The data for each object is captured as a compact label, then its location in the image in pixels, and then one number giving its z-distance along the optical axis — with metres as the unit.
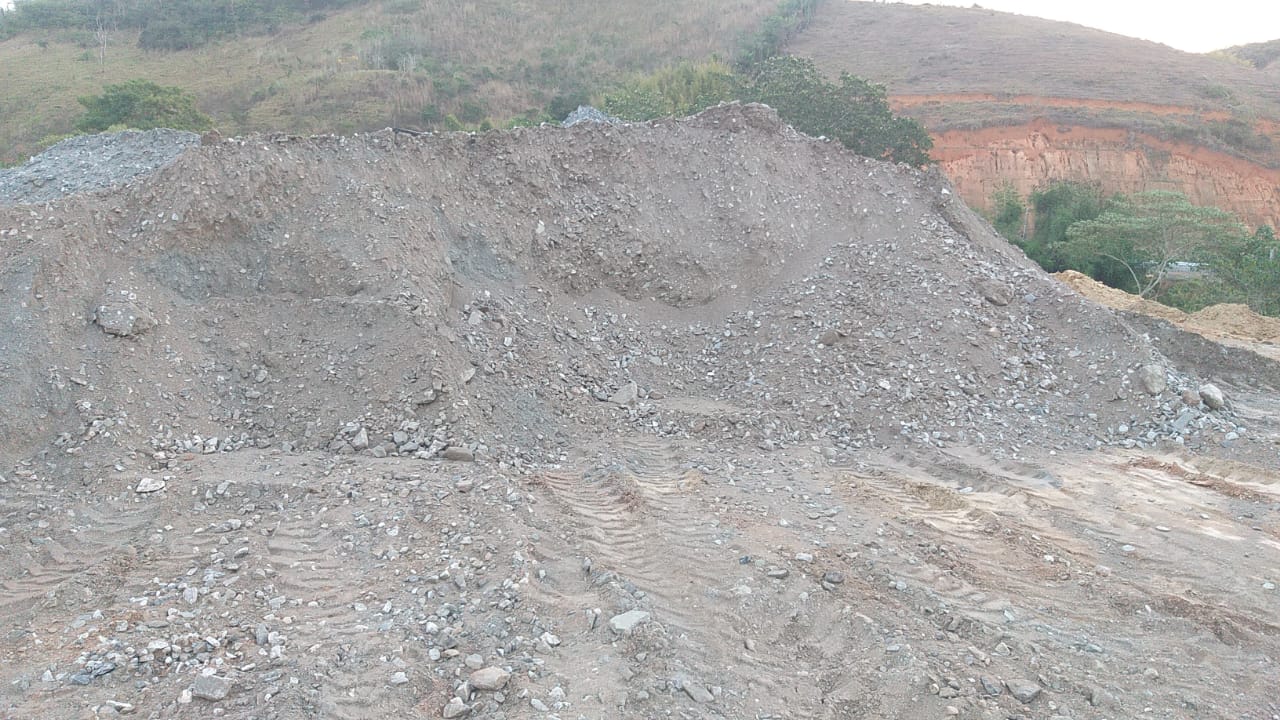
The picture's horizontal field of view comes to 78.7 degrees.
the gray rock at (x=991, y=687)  4.01
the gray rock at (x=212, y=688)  3.72
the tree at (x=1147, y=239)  16.30
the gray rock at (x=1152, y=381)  8.06
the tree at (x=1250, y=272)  14.66
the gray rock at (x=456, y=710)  3.77
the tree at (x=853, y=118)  17.81
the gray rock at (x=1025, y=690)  3.96
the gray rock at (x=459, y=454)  6.26
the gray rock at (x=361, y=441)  6.31
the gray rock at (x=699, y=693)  3.87
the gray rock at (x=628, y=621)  4.30
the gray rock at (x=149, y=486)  5.62
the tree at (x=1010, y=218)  21.98
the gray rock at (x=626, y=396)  7.70
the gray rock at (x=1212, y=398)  8.09
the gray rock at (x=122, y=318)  6.48
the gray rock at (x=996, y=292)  9.39
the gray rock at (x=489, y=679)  3.90
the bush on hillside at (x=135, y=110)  20.67
